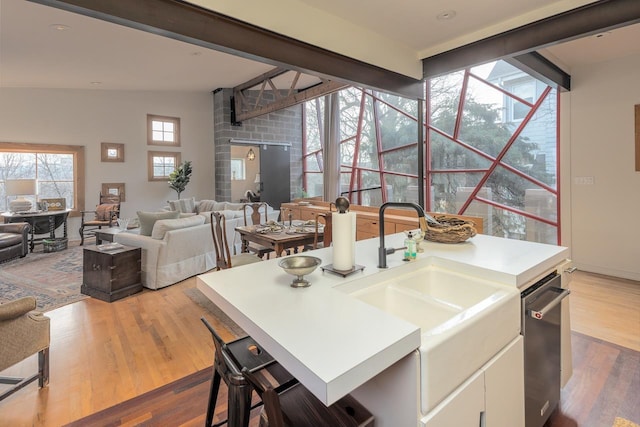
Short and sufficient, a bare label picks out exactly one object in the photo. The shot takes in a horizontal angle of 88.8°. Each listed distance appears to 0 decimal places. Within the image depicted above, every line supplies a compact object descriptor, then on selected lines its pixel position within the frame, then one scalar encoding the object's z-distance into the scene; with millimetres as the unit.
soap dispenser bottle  1699
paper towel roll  1405
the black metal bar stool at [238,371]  1044
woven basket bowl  2066
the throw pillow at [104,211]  6562
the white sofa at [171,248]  3898
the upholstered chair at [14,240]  4773
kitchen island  820
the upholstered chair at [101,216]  6441
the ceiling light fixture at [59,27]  3343
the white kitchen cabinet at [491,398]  993
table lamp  5637
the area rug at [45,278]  3637
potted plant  7480
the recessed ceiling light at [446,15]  2621
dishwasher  1446
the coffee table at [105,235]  4918
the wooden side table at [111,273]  3574
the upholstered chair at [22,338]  1792
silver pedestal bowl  1310
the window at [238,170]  8172
